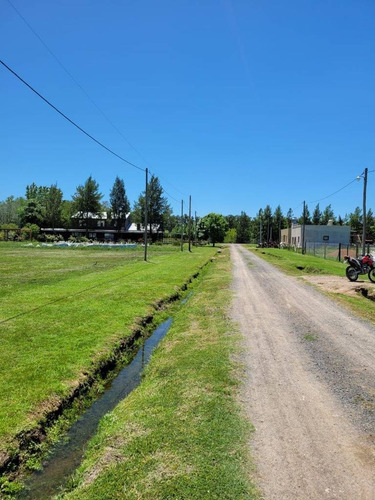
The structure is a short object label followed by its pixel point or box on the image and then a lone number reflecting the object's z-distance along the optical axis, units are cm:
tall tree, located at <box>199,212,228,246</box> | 8944
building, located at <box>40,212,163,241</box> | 8512
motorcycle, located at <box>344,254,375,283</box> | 1833
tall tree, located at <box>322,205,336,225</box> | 11271
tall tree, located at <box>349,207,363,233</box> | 9873
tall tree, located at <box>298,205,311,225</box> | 11550
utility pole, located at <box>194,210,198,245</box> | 8552
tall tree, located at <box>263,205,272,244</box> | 11652
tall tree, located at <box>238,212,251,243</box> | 13725
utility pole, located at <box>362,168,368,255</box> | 2531
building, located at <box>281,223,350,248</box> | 6128
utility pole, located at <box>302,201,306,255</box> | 4834
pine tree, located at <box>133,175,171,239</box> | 8531
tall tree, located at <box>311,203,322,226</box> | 11319
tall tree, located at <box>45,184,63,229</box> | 8438
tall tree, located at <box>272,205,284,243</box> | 11662
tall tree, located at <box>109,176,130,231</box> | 8511
